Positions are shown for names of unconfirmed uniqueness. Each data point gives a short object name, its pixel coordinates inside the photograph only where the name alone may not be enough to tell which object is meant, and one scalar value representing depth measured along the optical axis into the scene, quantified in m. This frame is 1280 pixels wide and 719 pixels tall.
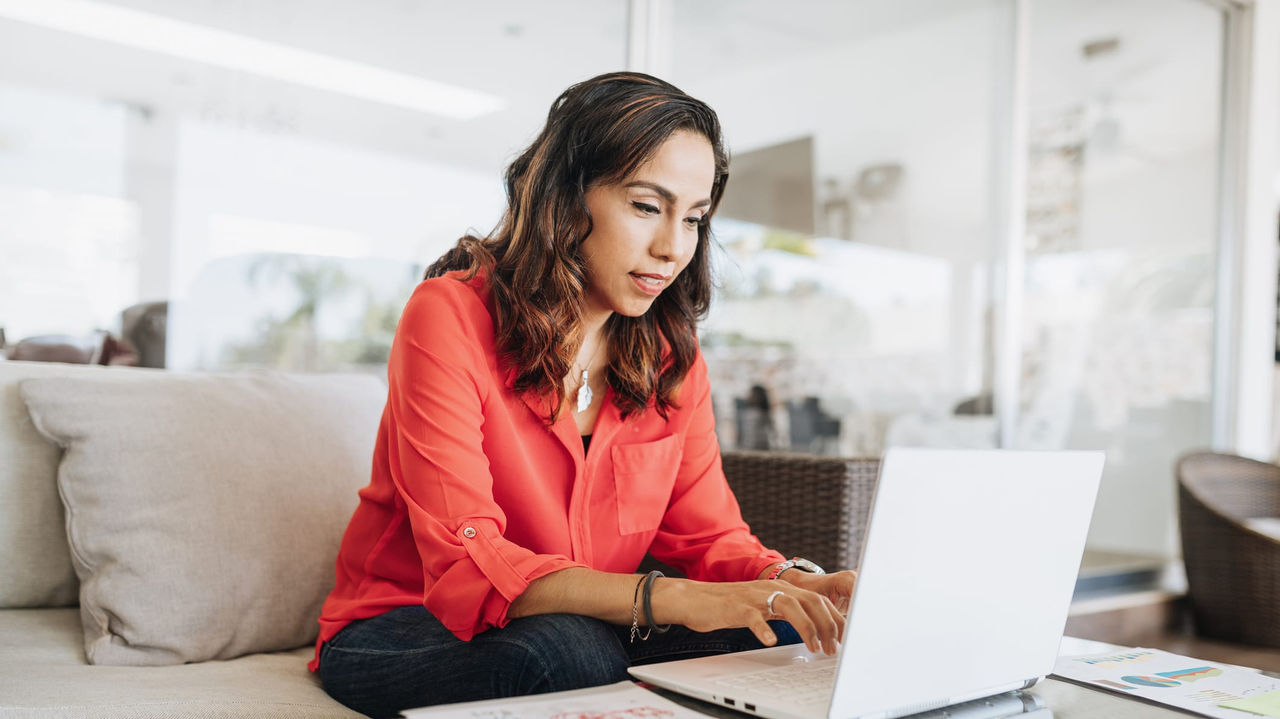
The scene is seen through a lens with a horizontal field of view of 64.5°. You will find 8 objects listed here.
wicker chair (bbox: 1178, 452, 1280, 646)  3.23
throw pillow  1.40
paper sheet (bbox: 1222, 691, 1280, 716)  0.92
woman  1.08
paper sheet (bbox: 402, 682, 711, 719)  0.76
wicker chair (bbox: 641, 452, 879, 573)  1.87
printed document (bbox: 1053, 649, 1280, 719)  0.96
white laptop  0.78
